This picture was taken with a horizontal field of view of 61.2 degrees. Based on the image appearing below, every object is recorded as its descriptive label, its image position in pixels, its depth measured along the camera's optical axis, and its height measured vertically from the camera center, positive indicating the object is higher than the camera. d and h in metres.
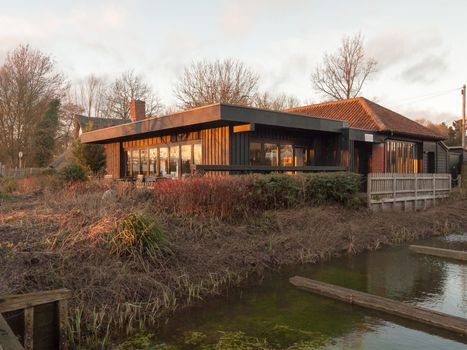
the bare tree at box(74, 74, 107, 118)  49.03 +8.51
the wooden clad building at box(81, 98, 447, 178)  13.14 +1.23
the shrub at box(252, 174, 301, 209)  10.49 -0.56
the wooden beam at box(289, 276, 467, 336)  5.11 -2.02
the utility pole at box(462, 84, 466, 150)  31.81 +5.14
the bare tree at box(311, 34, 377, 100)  35.12 +8.70
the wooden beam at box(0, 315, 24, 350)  3.33 -1.46
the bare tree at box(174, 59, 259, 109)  30.66 +6.54
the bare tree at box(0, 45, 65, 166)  28.83 +5.47
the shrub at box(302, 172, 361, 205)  11.88 -0.54
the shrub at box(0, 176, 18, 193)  16.73 -0.54
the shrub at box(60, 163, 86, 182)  15.25 -0.04
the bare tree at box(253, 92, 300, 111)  34.11 +6.22
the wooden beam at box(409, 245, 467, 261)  9.45 -2.08
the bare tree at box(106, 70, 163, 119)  41.62 +7.88
